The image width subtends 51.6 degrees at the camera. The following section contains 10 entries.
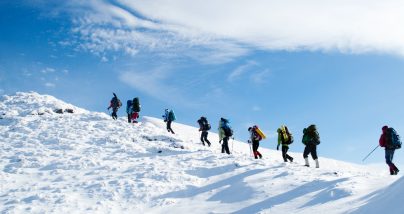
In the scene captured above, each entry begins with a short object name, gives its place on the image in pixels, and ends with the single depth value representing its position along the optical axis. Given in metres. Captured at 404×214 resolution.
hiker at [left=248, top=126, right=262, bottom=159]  21.06
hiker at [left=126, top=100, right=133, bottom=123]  30.54
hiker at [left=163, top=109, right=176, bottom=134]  30.02
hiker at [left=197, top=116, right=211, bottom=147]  25.23
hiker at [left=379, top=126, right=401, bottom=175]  16.05
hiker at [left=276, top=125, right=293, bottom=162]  19.80
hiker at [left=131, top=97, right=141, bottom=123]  30.09
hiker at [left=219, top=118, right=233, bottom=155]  21.84
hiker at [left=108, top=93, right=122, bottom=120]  31.16
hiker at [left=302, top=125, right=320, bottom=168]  18.53
